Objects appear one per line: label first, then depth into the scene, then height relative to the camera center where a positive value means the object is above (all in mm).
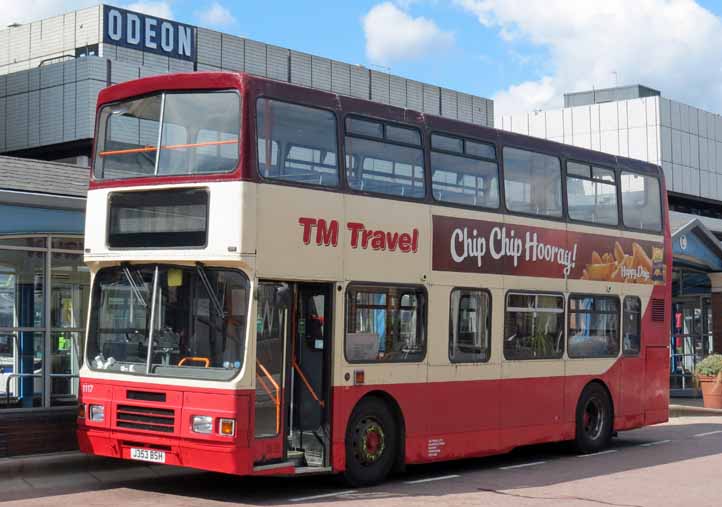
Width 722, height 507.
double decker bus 12125 +768
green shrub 27562 -407
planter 27344 -1014
